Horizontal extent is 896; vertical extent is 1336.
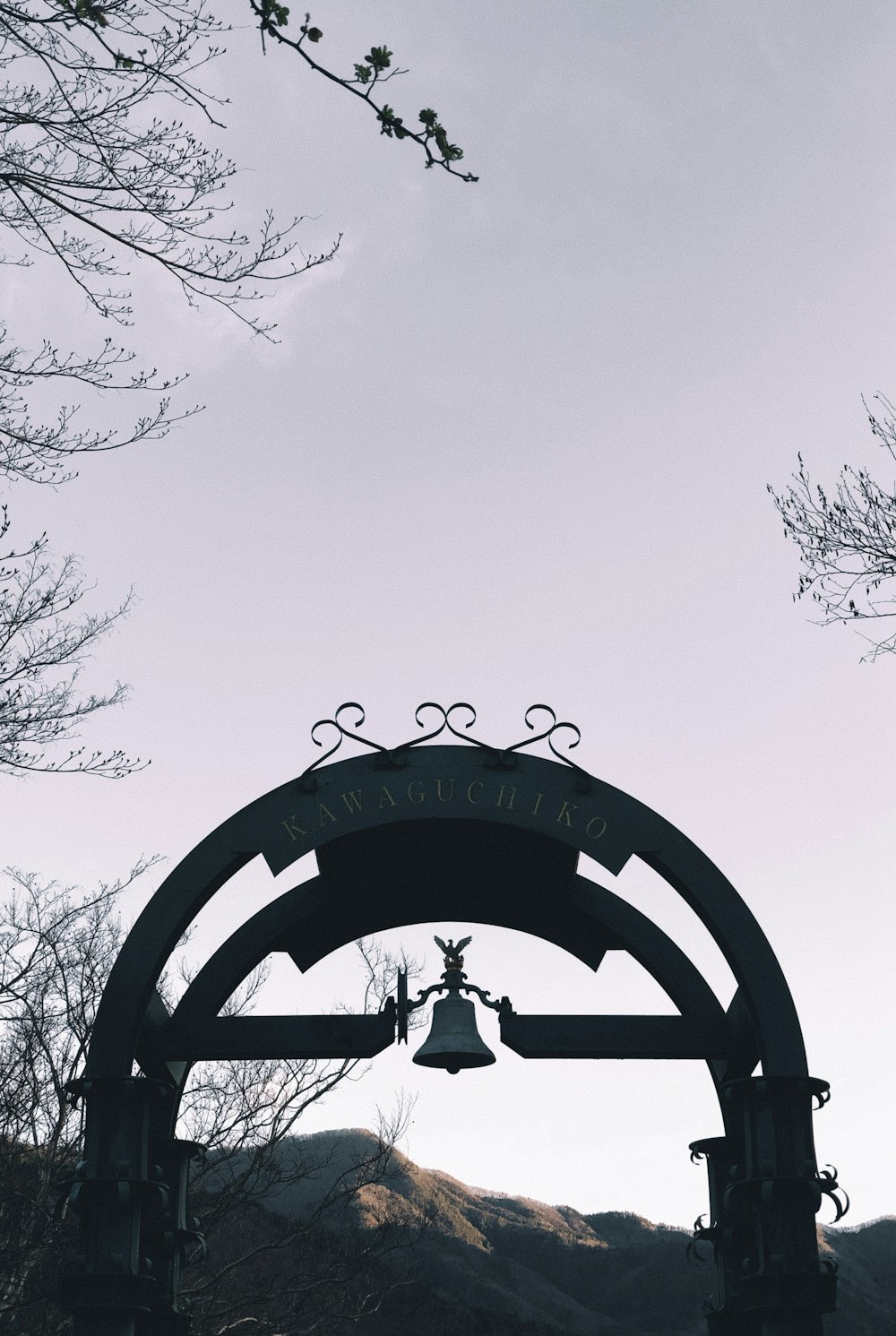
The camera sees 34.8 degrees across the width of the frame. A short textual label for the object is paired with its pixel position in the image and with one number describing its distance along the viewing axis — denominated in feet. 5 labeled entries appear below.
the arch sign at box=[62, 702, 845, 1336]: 24.63
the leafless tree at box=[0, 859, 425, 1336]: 62.64
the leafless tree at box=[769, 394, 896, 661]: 33.71
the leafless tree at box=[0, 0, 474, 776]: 18.69
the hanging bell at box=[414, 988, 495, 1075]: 27.53
